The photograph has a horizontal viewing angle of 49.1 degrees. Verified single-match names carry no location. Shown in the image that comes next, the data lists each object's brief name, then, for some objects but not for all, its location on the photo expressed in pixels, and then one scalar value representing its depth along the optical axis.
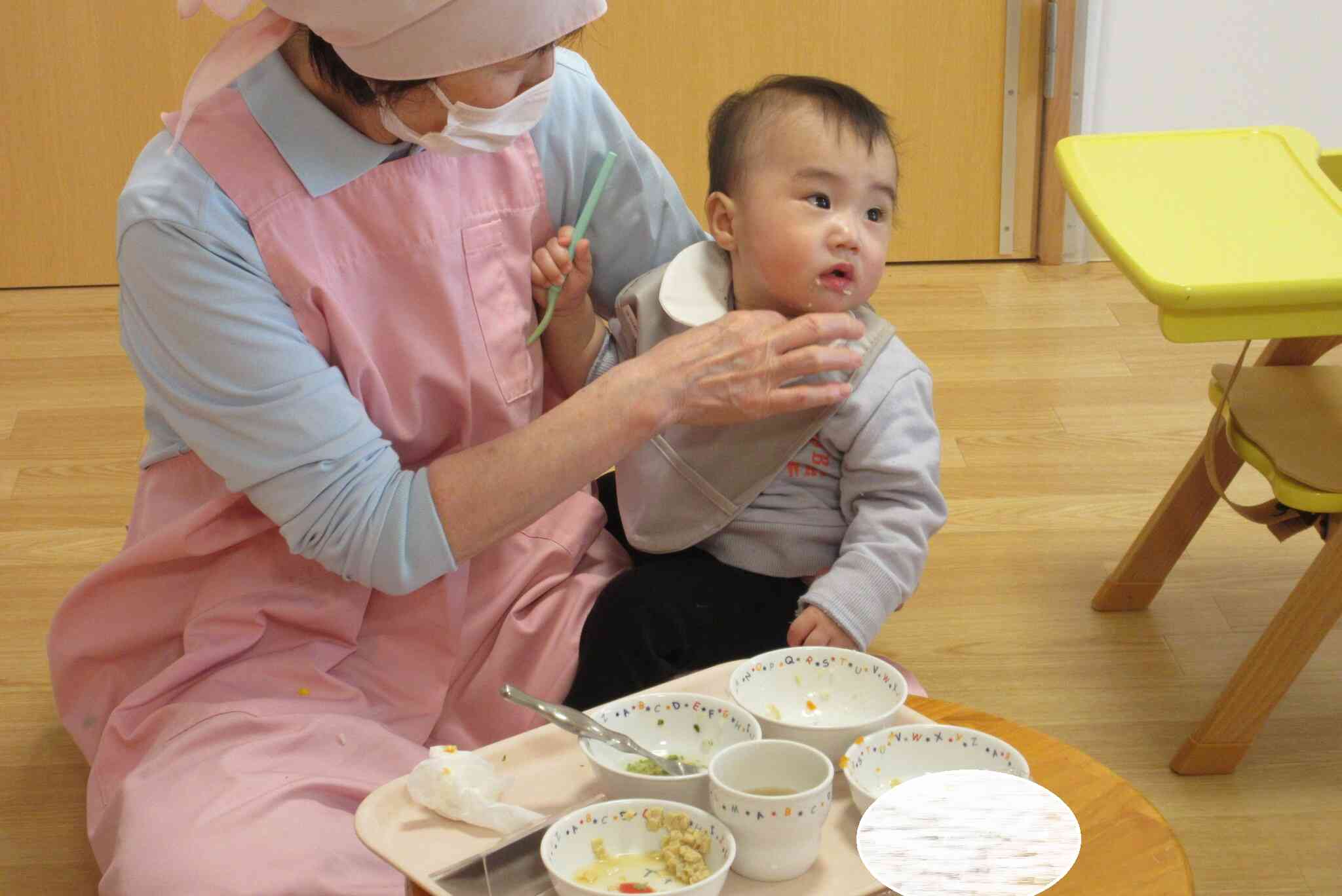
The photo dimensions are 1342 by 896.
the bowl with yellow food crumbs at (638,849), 0.94
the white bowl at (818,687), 1.13
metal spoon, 1.05
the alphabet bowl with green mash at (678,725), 1.08
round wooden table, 1.00
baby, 1.41
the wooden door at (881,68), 3.02
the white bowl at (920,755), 1.05
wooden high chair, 1.46
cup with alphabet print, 0.95
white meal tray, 0.97
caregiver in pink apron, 1.26
